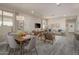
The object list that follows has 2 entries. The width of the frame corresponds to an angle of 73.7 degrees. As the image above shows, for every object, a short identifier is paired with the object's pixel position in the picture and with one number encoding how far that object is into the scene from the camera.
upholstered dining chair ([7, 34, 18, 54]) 1.28
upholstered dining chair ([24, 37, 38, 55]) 1.30
